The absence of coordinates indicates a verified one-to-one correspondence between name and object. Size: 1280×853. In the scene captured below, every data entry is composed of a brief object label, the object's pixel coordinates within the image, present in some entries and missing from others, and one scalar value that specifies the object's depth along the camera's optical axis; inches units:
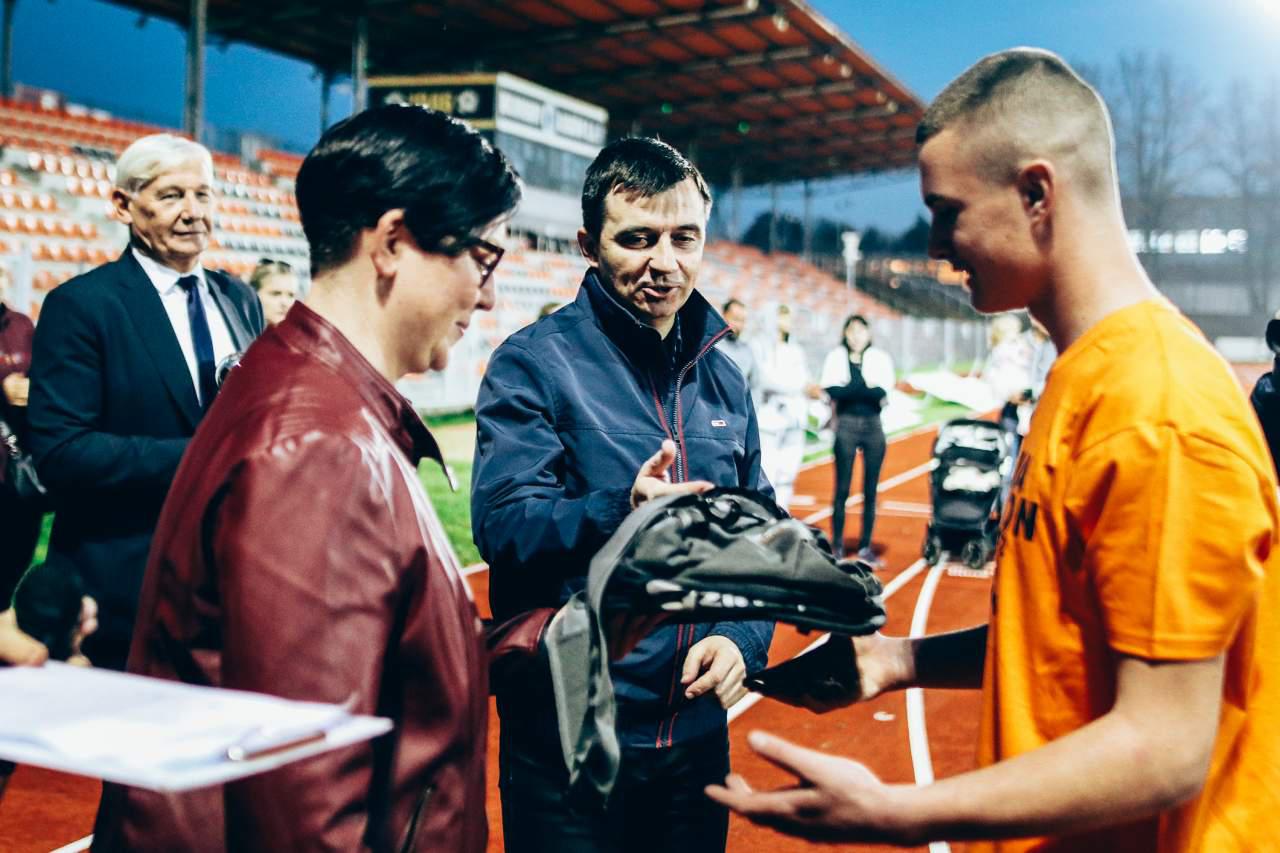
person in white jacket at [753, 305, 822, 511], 365.1
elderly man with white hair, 106.8
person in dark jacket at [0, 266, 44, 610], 123.3
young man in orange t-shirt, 44.3
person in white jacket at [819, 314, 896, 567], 340.2
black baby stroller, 339.0
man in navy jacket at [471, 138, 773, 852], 81.8
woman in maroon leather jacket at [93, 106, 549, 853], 43.4
